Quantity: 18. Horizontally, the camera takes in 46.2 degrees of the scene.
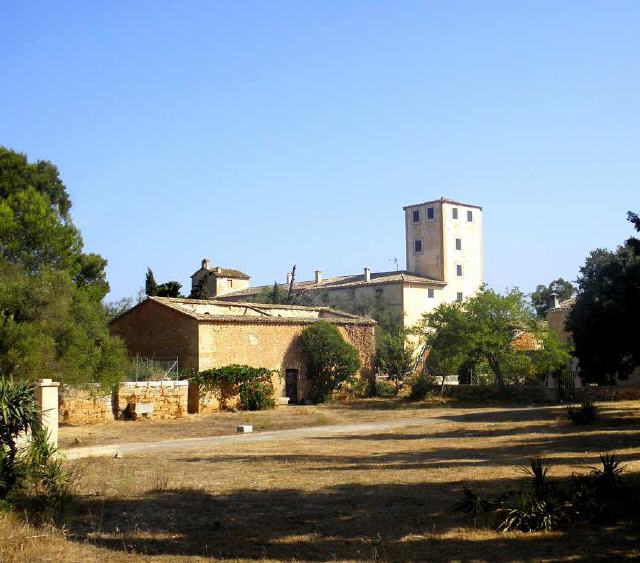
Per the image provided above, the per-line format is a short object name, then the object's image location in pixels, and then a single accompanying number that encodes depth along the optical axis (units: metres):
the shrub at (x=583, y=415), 25.28
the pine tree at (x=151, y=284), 51.69
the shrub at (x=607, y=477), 11.69
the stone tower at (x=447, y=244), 72.69
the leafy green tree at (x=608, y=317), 23.11
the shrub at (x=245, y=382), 35.38
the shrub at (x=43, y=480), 11.48
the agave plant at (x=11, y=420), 11.75
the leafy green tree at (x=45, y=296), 24.44
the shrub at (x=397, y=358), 46.50
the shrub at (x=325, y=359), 40.59
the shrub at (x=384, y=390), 44.60
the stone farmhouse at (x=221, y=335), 36.28
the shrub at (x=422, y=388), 41.38
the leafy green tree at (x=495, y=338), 37.69
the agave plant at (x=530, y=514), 10.09
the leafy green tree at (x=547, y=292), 85.12
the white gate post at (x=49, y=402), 15.29
